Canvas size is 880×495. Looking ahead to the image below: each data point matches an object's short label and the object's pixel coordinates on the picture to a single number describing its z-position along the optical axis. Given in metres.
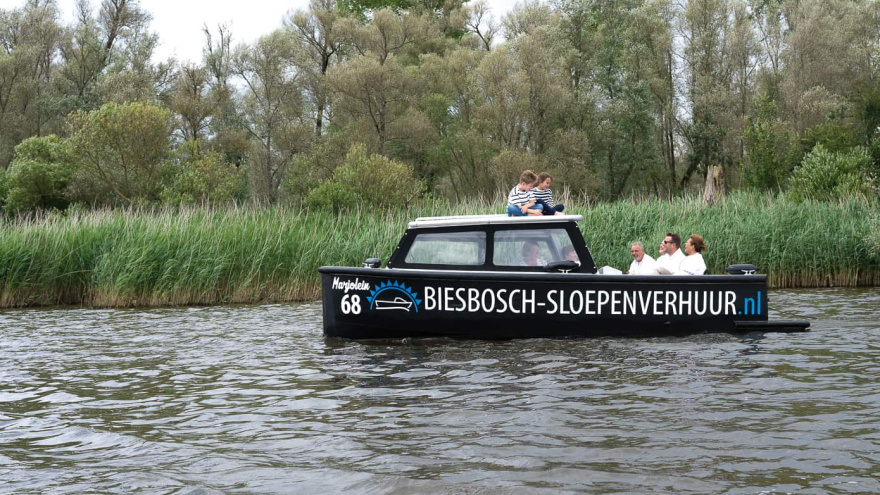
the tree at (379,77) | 49.97
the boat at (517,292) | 12.29
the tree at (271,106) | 54.47
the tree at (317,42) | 54.59
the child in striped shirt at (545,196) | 13.62
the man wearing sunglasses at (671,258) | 13.11
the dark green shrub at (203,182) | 39.94
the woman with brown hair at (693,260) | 12.91
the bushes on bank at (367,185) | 39.78
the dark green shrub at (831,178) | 27.11
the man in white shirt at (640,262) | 13.16
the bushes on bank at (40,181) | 44.53
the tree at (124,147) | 41.19
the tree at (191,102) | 52.16
